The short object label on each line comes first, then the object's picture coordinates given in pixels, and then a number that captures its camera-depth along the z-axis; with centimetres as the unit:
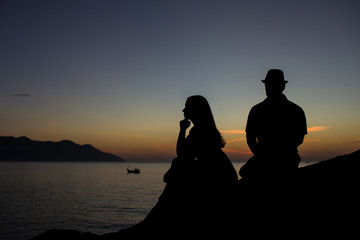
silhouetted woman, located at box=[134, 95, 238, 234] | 438
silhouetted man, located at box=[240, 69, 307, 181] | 432
